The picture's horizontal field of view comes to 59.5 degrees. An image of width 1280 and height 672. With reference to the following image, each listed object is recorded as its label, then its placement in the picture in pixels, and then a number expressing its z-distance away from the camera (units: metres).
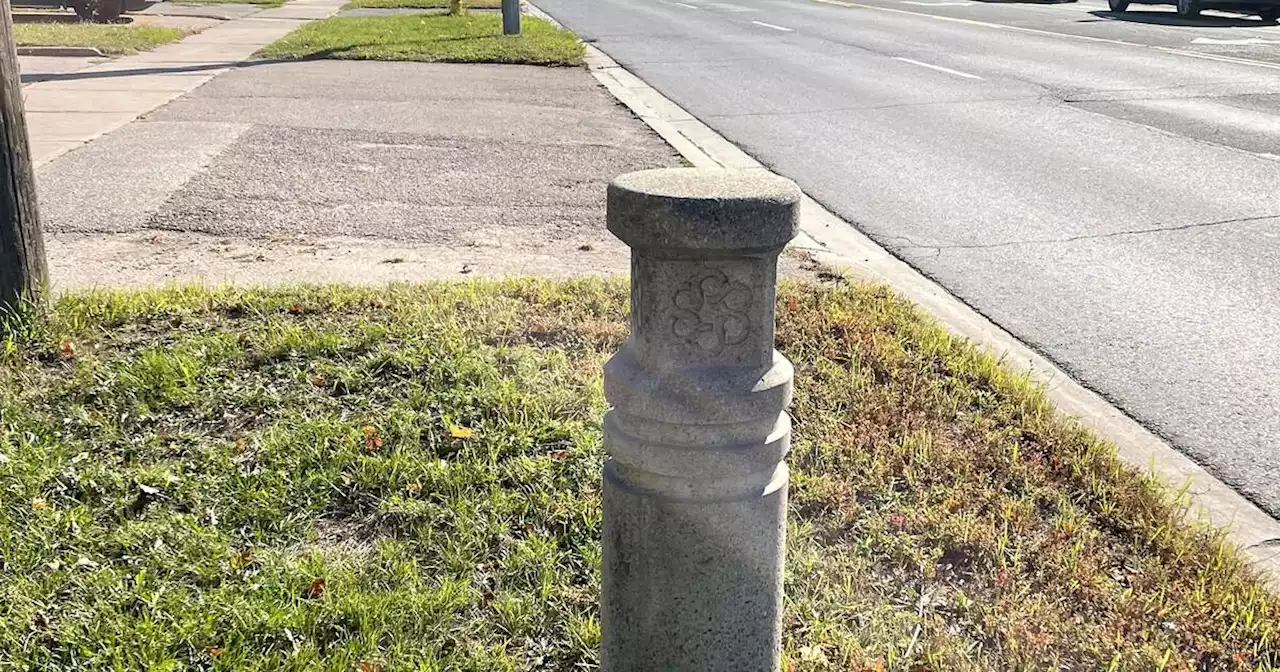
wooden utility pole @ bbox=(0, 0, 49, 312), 4.10
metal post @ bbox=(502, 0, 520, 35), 17.45
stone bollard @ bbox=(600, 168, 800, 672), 1.73
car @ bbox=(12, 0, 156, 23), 18.64
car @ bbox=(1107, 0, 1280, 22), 20.39
